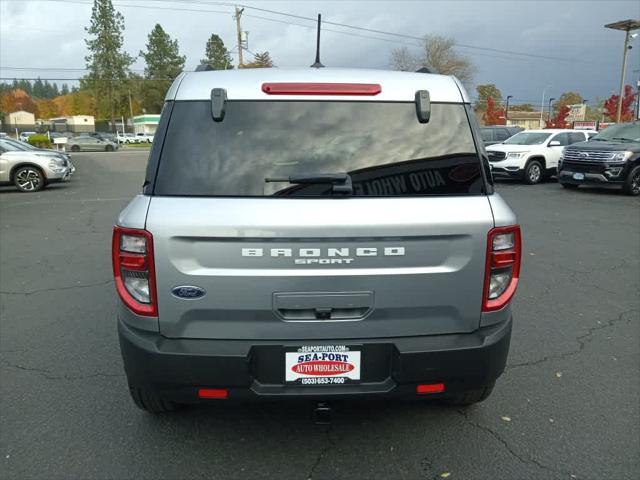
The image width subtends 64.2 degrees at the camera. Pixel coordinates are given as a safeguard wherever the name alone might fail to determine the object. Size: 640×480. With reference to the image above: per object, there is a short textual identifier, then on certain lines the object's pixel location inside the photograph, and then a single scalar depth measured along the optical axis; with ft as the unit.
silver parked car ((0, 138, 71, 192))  48.34
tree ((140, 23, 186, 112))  290.97
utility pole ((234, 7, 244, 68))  139.33
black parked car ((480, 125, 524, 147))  66.74
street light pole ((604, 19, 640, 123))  95.86
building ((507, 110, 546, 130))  322.96
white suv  52.90
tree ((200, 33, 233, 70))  294.25
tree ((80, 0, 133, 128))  238.89
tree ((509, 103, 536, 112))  381.81
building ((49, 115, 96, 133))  294.46
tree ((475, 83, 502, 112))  295.28
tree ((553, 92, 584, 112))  325.01
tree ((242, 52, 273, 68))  171.02
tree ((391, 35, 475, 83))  196.75
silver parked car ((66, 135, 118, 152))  156.15
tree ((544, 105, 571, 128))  182.60
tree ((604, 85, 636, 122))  176.55
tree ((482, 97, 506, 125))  212.84
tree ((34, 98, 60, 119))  404.57
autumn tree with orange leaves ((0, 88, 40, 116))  373.20
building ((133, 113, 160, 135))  272.37
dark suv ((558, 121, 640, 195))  42.96
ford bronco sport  7.48
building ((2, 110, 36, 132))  299.97
